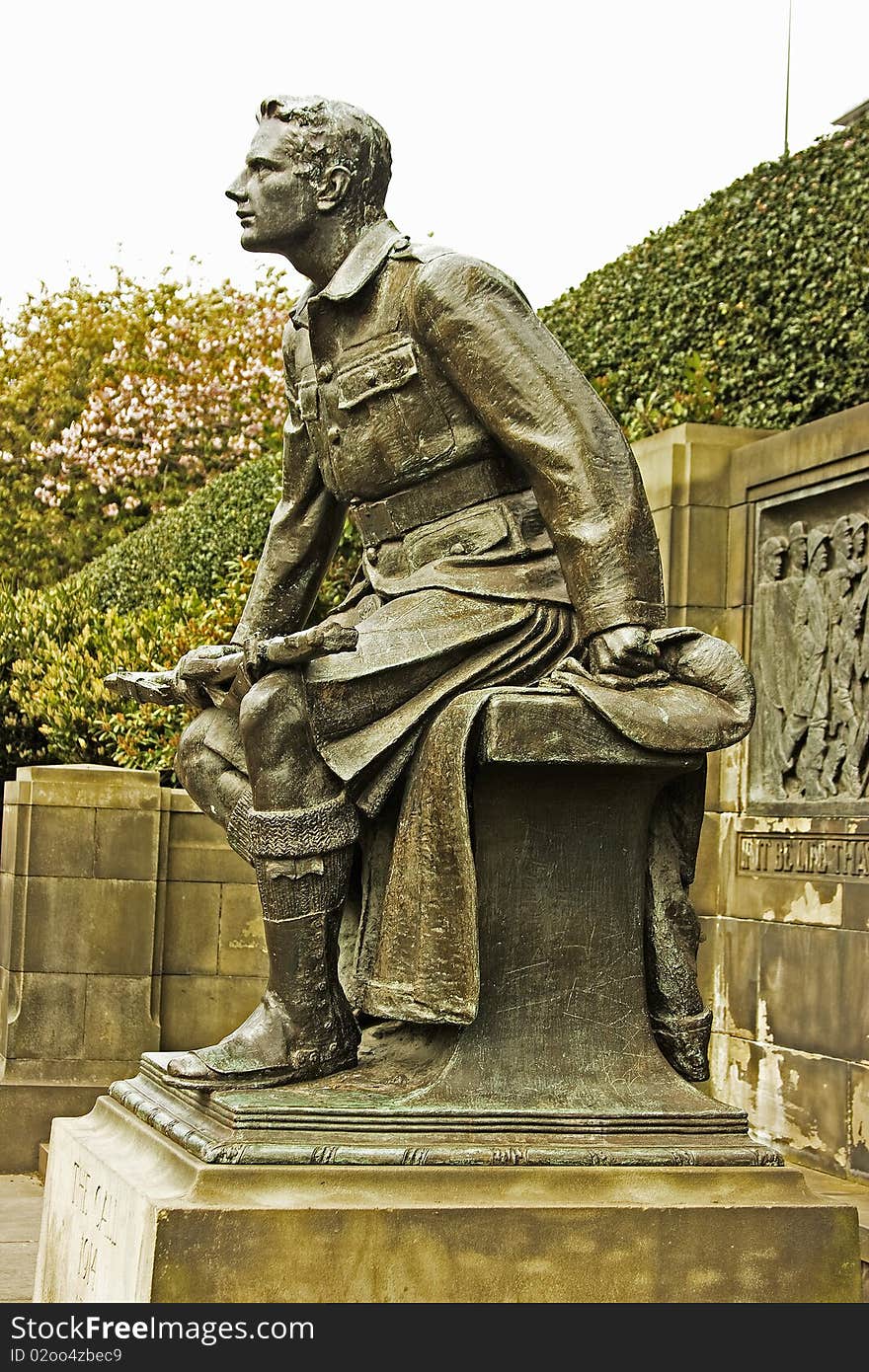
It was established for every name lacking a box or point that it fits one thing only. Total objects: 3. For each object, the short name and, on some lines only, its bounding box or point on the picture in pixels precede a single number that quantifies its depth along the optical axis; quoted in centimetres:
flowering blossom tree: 2398
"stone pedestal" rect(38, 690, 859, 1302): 361
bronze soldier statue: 398
